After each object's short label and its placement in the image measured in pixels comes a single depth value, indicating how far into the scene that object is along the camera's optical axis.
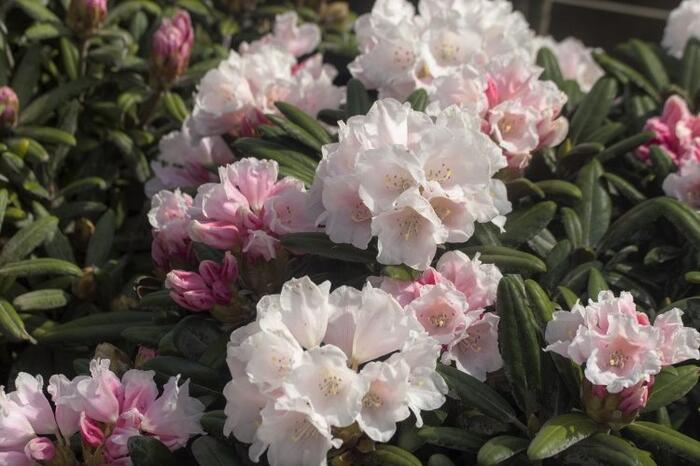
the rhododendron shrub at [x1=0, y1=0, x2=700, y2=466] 1.33
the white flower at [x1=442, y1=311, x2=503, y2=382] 1.40
